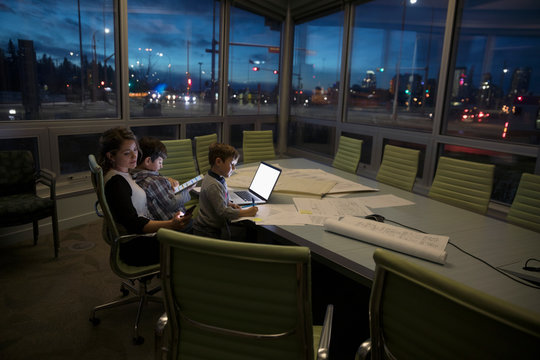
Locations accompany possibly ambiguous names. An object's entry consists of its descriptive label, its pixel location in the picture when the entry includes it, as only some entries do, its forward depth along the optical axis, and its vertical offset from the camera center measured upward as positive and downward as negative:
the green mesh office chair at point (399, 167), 3.28 -0.48
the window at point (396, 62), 4.47 +0.78
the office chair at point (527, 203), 2.45 -0.58
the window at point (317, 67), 5.79 +0.82
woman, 2.00 -0.53
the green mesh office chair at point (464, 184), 2.71 -0.52
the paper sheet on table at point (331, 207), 2.21 -0.61
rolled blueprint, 1.60 -0.59
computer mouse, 2.09 -0.60
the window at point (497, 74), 3.66 +0.53
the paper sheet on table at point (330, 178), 2.76 -0.56
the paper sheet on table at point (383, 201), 2.44 -0.60
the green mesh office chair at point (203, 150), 4.00 -0.47
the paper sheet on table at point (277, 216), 2.03 -0.62
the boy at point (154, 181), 2.30 -0.49
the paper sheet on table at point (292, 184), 2.63 -0.57
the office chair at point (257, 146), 4.49 -0.45
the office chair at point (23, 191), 2.95 -0.82
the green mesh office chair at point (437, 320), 0.77 -0.50
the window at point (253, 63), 5.71 +0.83
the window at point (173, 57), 4.48 +0.71
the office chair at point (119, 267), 1.94 -0.97
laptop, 2.41 -0.56
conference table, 1.43 -0.64
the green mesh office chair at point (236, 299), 1.00 -0.59
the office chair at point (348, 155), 3.89 -0.45
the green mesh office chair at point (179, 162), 3.49 -0.54
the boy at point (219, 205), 2.09 -0.58
